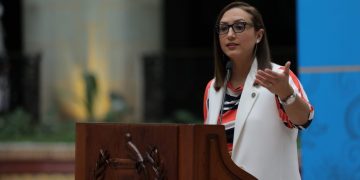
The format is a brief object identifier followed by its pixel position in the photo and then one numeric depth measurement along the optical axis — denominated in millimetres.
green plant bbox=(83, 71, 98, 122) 22000
